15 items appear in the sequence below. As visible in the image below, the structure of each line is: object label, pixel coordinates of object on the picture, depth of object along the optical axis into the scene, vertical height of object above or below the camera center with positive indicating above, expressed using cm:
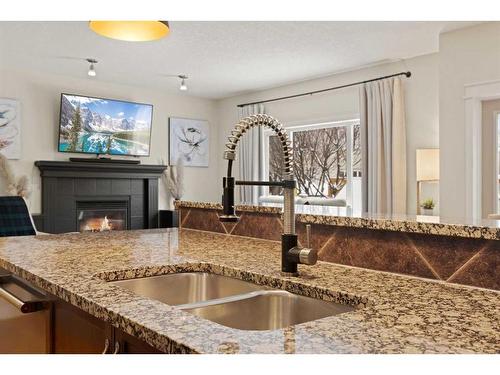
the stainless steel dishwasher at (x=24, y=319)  130 -36
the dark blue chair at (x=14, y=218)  446 -23
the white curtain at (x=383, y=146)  507 +54
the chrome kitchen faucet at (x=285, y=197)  127 -1
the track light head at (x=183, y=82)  580 +144
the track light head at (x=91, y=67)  507 +139
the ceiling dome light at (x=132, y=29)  224 +81
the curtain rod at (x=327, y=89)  505 +130
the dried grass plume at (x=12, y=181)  526 +15
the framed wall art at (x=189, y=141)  691 +80
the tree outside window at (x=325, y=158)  576 +48
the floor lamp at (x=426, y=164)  449 +30
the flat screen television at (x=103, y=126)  580 +88
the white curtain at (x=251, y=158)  669 +53
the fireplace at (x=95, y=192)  562 +3
